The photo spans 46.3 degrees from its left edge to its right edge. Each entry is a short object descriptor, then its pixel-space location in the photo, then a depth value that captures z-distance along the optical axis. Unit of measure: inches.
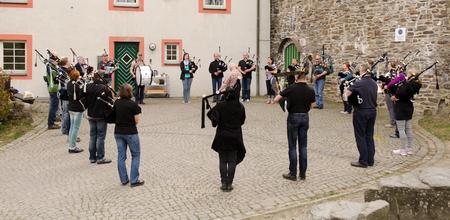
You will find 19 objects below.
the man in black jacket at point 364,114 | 378.3
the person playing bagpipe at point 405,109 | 405.7
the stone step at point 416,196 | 254.2
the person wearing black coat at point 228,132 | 316.5
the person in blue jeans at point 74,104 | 420.8
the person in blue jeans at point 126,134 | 334.3
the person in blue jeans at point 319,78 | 705.0
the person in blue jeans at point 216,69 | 764.0
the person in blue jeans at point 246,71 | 775.1
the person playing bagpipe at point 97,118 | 392.2
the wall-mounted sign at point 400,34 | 675.4
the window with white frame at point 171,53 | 892.0
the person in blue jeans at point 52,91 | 511.5
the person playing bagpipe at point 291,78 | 346.0
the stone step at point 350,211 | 216.4
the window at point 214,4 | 905.0
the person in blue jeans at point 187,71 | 762.6
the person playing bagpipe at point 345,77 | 648.6
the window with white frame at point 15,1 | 807.5
